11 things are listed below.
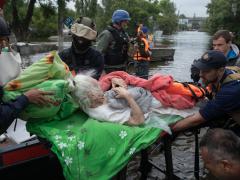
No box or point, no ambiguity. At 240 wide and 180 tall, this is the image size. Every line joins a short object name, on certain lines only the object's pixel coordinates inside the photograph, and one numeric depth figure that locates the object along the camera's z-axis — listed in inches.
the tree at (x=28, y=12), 553.0
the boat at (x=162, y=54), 410.0
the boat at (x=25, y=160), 82.9
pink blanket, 78.0
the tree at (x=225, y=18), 949.9
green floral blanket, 64.7
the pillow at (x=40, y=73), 66.8
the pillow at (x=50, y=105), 66.3
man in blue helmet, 145.6
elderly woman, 71.9
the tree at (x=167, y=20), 2104.3
